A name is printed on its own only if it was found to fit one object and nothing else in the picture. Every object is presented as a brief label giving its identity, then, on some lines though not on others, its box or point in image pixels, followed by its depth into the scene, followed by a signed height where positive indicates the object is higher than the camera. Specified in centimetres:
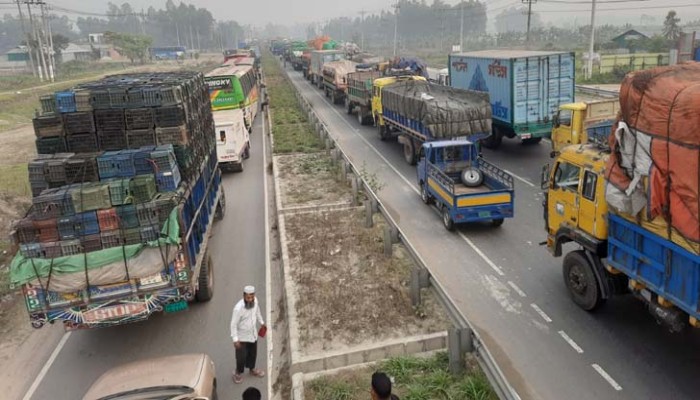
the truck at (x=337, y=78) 3581 -153
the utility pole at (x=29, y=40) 5820 +312
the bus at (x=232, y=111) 1958 -205
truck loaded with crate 790 -216
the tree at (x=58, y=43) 8550 +359
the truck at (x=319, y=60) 4378 -45
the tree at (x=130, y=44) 9269 +308
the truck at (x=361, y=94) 2767 -211
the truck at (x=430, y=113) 1759 -207
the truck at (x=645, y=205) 649 -212
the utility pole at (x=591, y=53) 3544 -76
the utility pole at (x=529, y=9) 4608 +291
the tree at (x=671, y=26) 5575 +125
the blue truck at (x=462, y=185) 1271 -328
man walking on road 775 -363
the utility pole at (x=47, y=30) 5923 +410
